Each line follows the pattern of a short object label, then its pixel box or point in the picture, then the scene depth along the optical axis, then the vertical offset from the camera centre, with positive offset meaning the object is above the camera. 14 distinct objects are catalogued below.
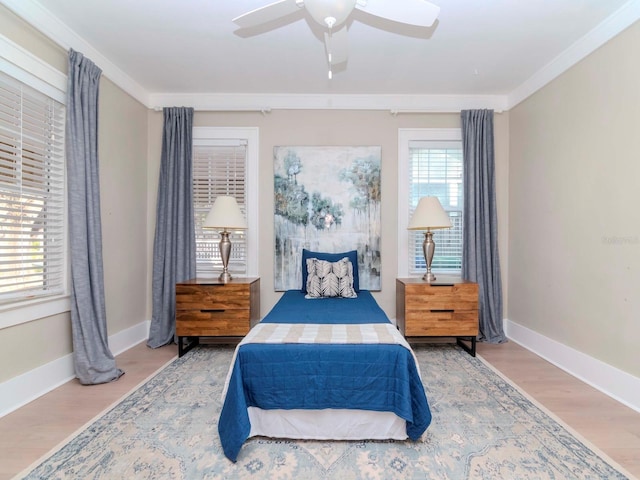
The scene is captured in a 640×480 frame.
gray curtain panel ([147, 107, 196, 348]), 3.51 +0.22
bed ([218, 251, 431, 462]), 1.75 -0.79
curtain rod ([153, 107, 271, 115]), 3.71 +1.50
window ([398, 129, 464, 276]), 3.79 +0.60
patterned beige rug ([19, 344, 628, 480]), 1.59 -1.10
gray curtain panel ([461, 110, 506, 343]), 3.57 +0.22
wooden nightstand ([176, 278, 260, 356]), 3.09 -0.62
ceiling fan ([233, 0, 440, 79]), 1.68 +1.30
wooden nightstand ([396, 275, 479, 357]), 3.11 -0.64
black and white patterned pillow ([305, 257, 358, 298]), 3.23 -0.37
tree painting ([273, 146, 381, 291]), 3.74 +0.39
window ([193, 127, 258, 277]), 3.75 +0.67
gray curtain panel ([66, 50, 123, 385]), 2.51 +0.09
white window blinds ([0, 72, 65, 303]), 2.17 +0.36
